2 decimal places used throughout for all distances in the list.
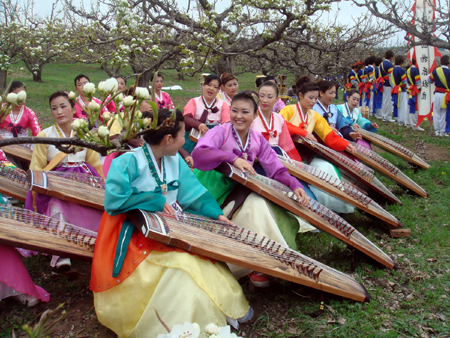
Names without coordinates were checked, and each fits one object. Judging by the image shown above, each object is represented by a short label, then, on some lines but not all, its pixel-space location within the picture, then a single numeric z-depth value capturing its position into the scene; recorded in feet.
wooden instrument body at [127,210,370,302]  7.21
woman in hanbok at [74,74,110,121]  18.47
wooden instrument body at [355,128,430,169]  18.42
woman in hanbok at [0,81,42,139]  16.47
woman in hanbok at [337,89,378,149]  17.85
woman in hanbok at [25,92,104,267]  10.65
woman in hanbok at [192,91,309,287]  9.94
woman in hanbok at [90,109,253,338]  7.15
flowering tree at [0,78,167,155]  4.35
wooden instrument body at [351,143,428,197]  15.69
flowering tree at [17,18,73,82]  24.38
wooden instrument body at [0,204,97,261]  7.49
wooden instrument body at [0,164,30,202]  10.82
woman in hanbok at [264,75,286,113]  21.58
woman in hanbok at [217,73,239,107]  19.86
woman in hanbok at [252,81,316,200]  14.14
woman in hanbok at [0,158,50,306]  8.29
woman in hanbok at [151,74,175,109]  20.12
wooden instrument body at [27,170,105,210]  9.73
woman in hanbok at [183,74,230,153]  17.26
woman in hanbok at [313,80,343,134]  17.22
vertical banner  29.68
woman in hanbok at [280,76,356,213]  15.03
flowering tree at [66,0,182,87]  18.10
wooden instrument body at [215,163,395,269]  9.86
